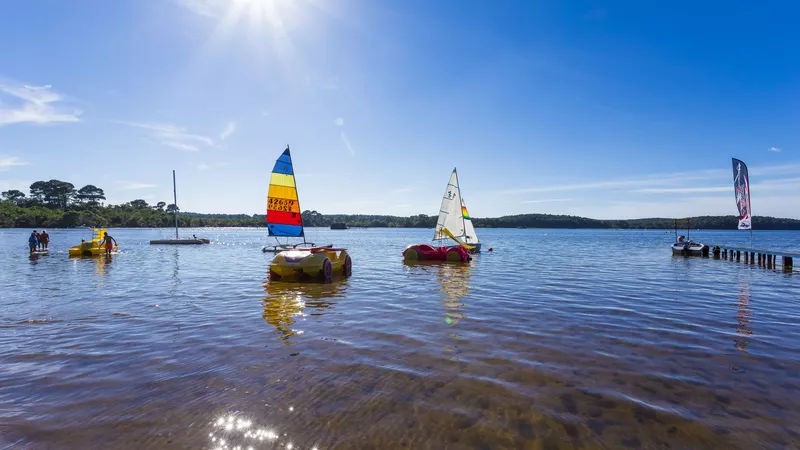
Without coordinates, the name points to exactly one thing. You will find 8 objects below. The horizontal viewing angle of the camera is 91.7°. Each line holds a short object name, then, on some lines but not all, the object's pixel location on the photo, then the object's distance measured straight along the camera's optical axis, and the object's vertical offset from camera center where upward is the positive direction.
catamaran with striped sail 22.02 +1.34
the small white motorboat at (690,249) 38.00 -2.58
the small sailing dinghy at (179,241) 55.30 -2.14
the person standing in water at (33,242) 34.38 -1.33
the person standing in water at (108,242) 33.43 -1.32
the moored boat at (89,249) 31.78 -1.81
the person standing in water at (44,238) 39.82 -1.12
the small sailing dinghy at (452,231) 29.99 -0.60
